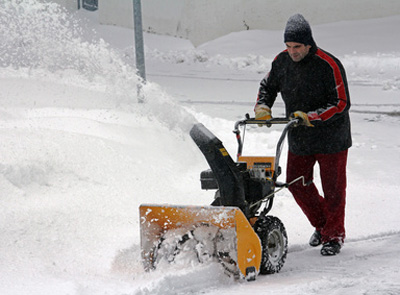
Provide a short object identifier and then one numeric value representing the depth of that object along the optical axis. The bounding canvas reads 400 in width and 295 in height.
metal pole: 14.88
